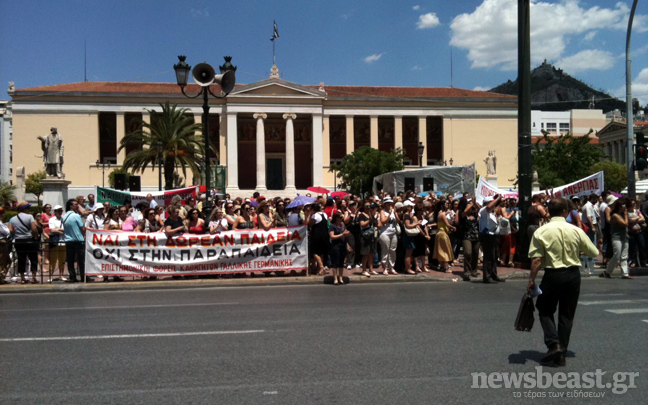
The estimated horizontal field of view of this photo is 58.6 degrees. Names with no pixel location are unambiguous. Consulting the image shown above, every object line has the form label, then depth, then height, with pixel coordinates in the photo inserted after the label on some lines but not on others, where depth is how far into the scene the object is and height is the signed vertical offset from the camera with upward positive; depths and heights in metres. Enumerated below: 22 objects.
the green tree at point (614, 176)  66.94 +2.58
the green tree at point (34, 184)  57.92 +1.87
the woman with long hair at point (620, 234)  12.87 -0.81
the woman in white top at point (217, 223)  13.88 -0.53
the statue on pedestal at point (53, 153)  24.27 +2.09
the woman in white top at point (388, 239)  13.89 -0.95
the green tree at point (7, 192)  38.69 +0.74
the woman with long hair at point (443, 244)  14.27 -1.11
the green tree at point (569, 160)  43.44 +2.95
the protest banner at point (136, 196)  19.50 +0.21
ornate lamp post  15.19 +3.29
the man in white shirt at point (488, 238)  12.72 -0.87
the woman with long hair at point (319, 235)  13.38 -0.81
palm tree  41.53 +4.32
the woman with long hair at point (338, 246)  12.76 -1.01
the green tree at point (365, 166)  48.97 +2.96
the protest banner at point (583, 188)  18.14 +0.35
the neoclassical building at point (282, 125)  61.33 +8.57
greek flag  62.58 +18.15
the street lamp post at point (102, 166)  60.53 +3.82
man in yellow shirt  5.86 -0.78
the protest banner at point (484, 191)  19.08 +0.27
